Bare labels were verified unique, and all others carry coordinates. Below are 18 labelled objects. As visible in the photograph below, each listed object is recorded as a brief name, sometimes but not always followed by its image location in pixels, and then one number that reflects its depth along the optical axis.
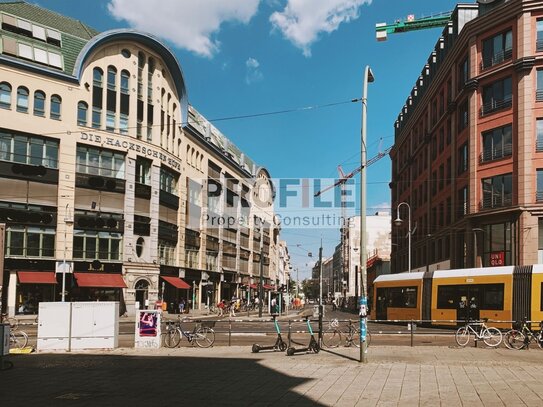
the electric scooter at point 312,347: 17.59
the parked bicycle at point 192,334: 20.59
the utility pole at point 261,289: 50.03
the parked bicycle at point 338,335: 20.62
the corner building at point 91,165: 41.94
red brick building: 37.38
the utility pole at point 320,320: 19.01
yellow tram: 27.62
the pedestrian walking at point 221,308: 54.08
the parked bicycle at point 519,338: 20.44
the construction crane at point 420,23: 80.81
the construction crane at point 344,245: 135.11
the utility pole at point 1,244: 14.73
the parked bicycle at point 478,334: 20.84
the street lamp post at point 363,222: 15.41
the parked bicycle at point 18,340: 19.97
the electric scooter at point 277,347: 18.05
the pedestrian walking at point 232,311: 51.24
